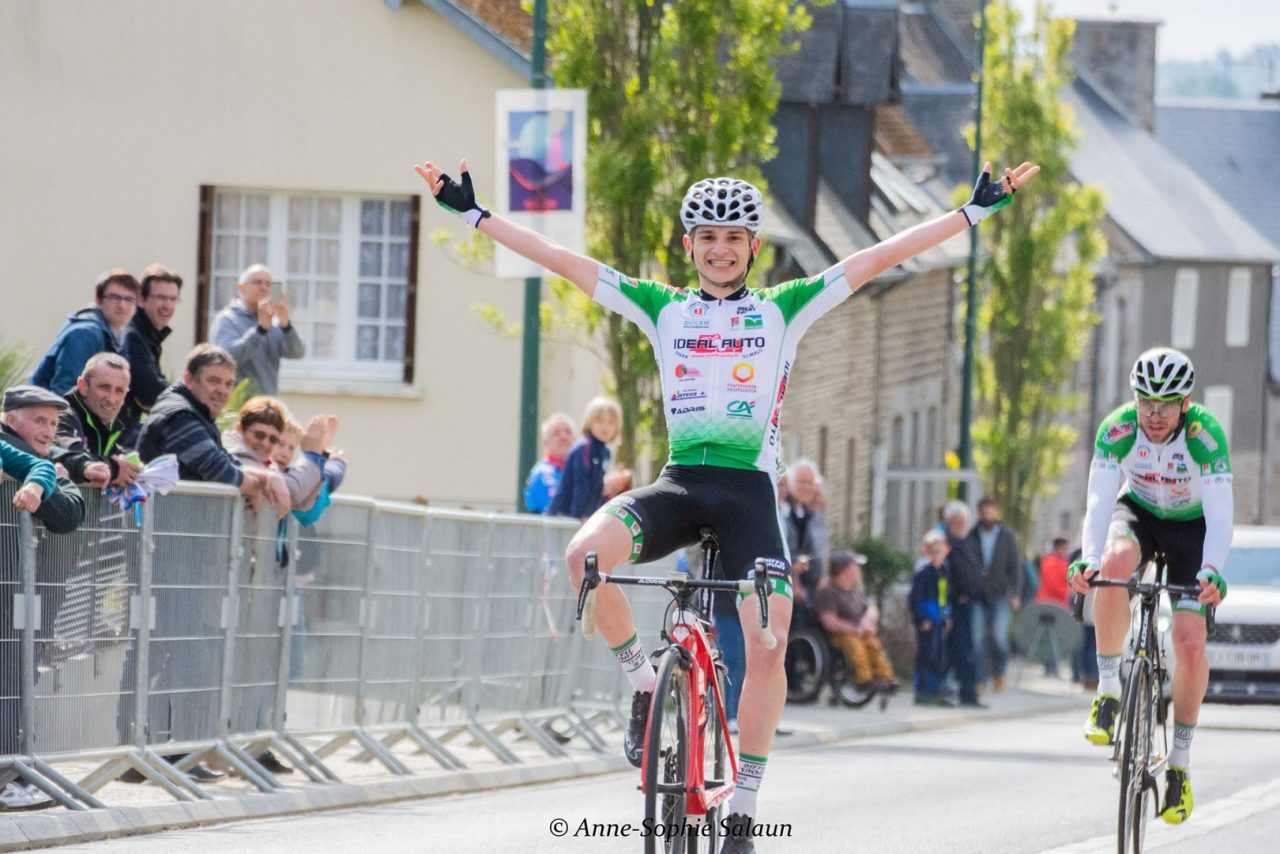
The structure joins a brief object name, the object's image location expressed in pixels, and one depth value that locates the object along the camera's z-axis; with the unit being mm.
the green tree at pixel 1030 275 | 37188
